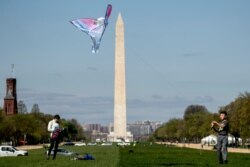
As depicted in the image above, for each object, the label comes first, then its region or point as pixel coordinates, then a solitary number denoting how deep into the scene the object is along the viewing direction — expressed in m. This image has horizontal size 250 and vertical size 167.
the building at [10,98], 179.48
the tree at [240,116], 92.01
